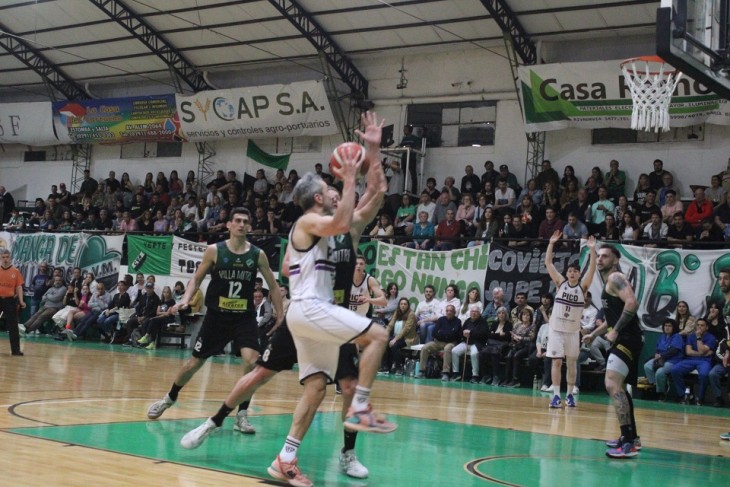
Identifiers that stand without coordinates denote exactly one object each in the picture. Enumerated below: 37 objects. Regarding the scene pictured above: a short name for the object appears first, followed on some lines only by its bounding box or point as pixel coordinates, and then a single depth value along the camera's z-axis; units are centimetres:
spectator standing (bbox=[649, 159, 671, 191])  2170
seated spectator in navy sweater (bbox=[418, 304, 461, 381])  1905
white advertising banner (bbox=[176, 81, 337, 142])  2723
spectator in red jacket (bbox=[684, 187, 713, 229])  1977
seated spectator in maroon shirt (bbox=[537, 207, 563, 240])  2020
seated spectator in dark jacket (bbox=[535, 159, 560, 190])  2319
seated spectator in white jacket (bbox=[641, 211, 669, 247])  1914
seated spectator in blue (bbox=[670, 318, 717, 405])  1627
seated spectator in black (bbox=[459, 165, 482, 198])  2405
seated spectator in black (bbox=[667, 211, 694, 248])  1861
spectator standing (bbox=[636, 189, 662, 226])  2015
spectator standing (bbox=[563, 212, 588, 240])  1967
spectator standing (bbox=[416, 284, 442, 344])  1969
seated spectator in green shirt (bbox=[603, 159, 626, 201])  2229
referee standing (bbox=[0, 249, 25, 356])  1697
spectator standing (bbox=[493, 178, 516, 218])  2231
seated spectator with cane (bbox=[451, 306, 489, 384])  1869
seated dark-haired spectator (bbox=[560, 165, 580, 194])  2241
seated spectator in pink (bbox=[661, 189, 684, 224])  2008
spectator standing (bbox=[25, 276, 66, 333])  2553
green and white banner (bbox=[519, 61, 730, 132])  2109
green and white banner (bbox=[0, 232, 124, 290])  2644
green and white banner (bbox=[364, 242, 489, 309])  2000
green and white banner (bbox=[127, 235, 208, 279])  2442
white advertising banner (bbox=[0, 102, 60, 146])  3356
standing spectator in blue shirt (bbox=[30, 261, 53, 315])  2691
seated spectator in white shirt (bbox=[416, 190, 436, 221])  2325
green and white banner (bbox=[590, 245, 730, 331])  1734
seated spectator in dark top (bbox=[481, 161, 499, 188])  2391
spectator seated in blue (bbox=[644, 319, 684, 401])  1674
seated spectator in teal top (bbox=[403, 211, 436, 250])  2148
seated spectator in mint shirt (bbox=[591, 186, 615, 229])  2069
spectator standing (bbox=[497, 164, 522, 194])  2372
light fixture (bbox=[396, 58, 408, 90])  2723
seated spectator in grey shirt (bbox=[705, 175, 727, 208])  2066
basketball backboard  877
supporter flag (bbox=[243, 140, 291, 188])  2969
